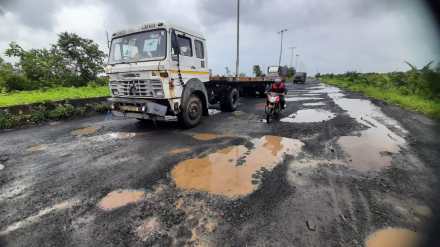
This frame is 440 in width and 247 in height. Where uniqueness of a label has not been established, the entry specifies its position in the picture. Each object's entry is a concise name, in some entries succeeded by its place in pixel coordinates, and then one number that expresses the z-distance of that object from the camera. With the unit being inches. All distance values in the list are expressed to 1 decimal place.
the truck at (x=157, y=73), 221.6
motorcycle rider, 307.9
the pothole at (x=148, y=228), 88.0
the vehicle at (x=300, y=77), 1454.2
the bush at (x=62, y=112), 313.4
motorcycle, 289.7
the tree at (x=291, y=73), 2381.2
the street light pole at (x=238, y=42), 666.8
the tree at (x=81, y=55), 711.7
